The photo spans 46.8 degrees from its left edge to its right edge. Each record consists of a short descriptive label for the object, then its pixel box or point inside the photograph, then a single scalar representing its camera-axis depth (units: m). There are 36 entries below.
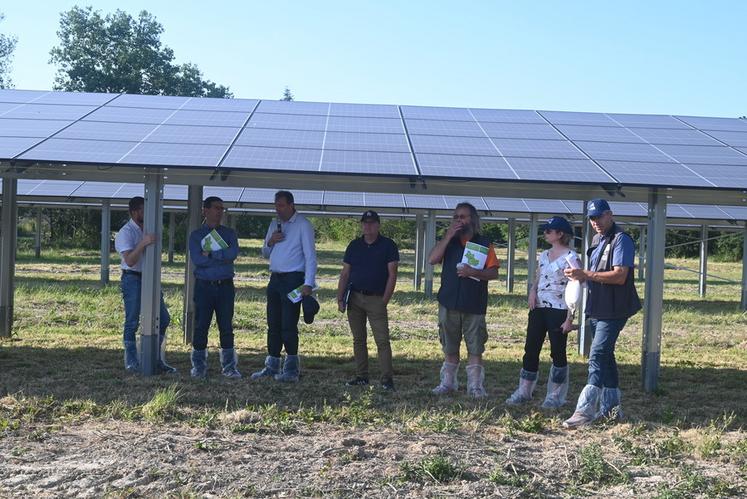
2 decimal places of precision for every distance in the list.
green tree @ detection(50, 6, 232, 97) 55.25
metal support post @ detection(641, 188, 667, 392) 8.65
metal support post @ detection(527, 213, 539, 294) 20.16
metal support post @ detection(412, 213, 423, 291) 22.52
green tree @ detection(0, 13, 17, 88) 50.47
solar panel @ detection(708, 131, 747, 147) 10.45
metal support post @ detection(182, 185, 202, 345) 11.33
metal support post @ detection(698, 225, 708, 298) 23.14
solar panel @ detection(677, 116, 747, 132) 11.62
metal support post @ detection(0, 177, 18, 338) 11.48
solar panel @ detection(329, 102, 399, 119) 11.55
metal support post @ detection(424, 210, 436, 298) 20.09
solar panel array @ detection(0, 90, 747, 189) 8.18
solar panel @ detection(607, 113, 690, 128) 11.69
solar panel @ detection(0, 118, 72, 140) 8.88
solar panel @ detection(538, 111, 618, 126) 11.65
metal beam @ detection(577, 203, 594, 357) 11.42
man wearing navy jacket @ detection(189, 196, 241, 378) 8.48
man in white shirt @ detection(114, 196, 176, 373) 8.70
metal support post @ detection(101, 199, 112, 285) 20.81
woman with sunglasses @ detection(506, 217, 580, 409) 7.40
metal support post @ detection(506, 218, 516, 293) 22.63
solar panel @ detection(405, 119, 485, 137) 10.38
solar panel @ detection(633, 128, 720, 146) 10.45
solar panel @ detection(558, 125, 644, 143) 10.44
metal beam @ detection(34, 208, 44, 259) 31.85
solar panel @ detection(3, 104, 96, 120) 9.98
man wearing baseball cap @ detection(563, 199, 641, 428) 6.88
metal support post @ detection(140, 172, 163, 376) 8.59
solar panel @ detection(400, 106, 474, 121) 11.67
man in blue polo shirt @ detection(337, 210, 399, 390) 8.22
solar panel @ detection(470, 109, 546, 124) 11.65
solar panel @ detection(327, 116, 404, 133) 10.29
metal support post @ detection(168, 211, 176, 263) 29.25
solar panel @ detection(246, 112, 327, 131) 10.23
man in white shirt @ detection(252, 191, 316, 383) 8.41
